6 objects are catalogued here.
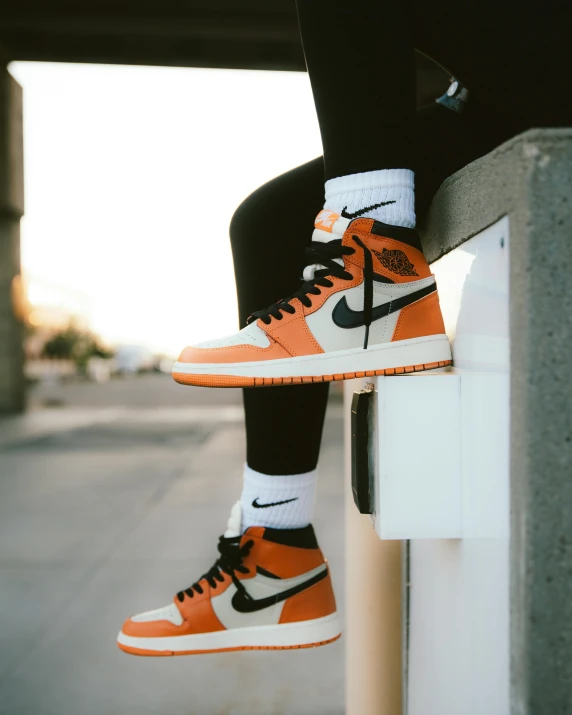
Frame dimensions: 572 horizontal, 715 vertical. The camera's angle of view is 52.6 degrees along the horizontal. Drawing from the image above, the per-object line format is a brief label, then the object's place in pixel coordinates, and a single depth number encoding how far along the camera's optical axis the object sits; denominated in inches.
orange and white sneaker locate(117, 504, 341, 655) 35.8
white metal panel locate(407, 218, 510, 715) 20.9
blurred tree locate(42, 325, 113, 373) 1736.0
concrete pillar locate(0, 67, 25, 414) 333.4
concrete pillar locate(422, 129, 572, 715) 18.2
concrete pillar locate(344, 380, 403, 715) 38.6
